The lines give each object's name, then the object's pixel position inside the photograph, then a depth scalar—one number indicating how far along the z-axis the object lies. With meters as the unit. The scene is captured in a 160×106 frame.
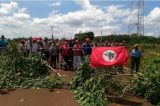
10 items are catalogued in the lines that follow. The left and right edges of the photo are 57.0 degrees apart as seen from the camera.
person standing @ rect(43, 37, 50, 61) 8.19
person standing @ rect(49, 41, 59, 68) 7.93
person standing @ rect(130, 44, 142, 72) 7.38
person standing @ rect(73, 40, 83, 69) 7.42
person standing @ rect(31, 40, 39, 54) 8.11
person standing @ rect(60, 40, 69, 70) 7.86
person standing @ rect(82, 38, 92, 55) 7.27
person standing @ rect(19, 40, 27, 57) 7.75
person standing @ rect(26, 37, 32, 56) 8.14
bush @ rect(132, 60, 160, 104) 5.55
